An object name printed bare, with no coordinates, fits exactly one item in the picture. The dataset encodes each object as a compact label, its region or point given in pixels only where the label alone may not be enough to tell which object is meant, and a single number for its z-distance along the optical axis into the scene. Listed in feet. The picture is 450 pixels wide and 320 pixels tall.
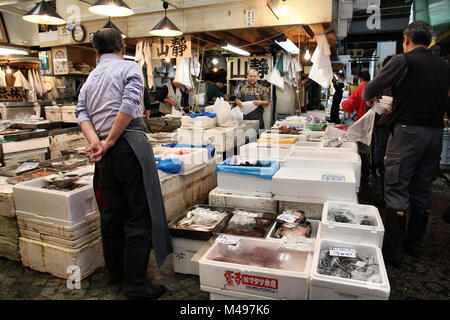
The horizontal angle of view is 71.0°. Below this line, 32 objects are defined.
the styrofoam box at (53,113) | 26.95
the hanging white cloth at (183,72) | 24.34
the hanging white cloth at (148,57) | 25.12
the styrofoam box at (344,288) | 6.25
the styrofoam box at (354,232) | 7.95
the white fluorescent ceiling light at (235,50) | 27.72
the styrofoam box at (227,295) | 7.30
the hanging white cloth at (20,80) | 38.73
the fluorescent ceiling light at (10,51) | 29.52
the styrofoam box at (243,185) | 11.89
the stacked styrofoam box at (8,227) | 10.91
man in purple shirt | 8.76
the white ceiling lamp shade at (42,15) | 16.56
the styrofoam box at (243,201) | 11.75
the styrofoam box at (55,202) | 9.87
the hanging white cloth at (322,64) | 21.80
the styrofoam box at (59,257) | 10.10
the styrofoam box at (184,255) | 10.16
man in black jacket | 10.50
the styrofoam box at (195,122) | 19.49
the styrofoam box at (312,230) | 9.42
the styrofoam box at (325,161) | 12.18
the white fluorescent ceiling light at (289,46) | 27.04
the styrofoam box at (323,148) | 14.60
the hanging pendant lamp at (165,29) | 19.39
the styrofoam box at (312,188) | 10.21
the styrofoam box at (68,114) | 26.32
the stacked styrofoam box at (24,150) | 18.48
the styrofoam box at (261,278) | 6.97
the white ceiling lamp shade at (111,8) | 15.30
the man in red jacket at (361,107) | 21.21
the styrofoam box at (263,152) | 14.89
